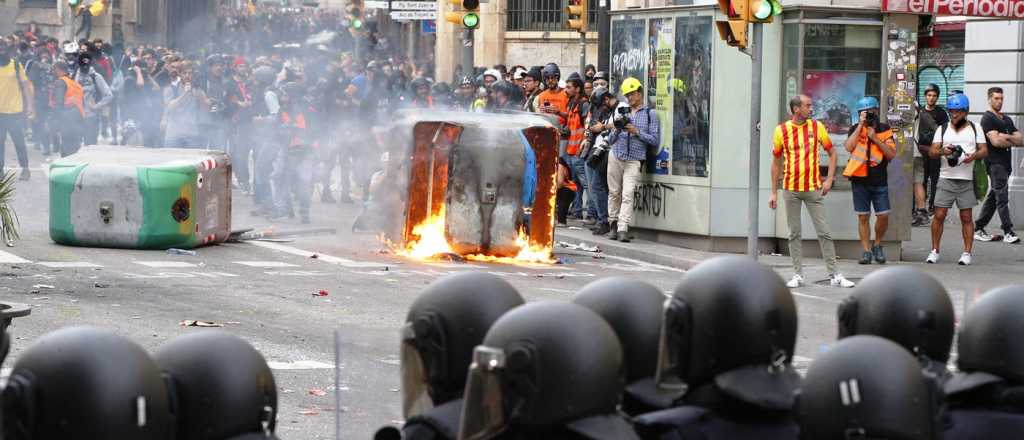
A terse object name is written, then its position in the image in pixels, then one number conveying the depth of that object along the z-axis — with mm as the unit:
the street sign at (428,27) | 39375
